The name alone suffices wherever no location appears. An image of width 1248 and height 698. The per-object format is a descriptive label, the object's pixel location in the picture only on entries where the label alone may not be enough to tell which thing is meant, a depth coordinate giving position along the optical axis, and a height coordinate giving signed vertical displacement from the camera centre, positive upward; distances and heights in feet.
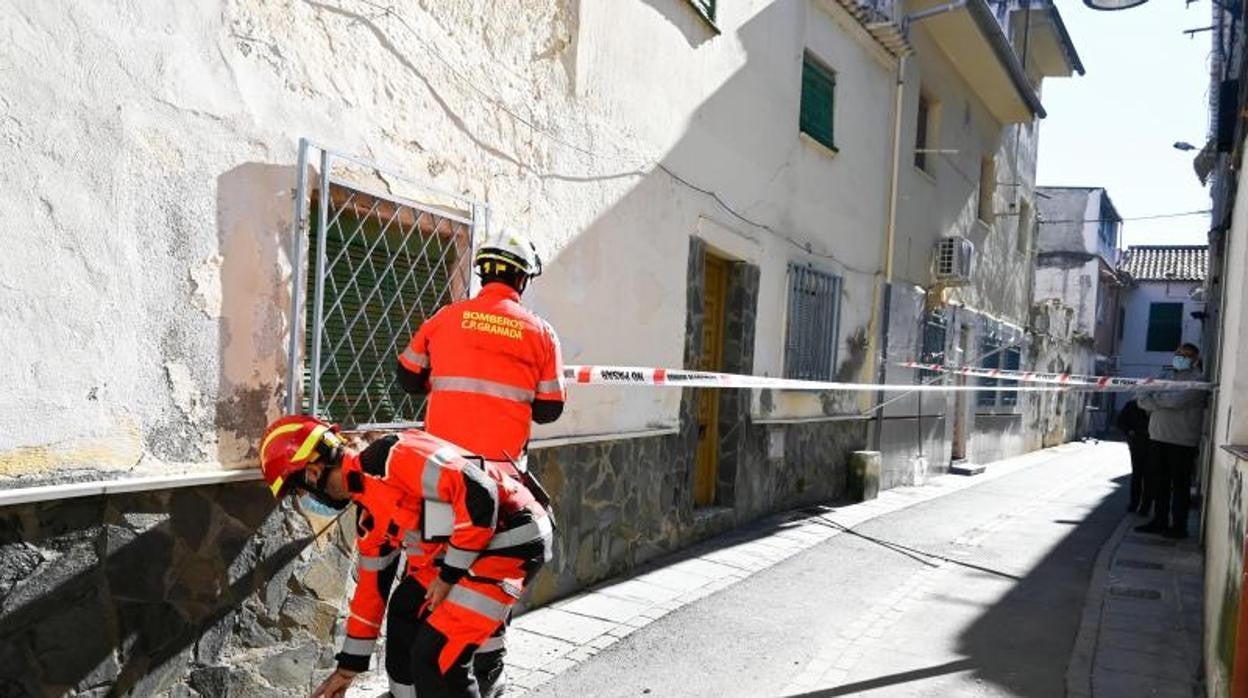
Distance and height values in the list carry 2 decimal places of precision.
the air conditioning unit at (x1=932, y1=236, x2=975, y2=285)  43.12 +5.30
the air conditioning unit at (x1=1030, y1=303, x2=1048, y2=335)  70.15 +4.62
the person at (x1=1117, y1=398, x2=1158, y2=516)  34.12 -2.65
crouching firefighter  9.57 -1.89
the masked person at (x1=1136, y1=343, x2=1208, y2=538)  29.14 -1.84
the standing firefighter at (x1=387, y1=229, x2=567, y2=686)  11.53 -0.35
